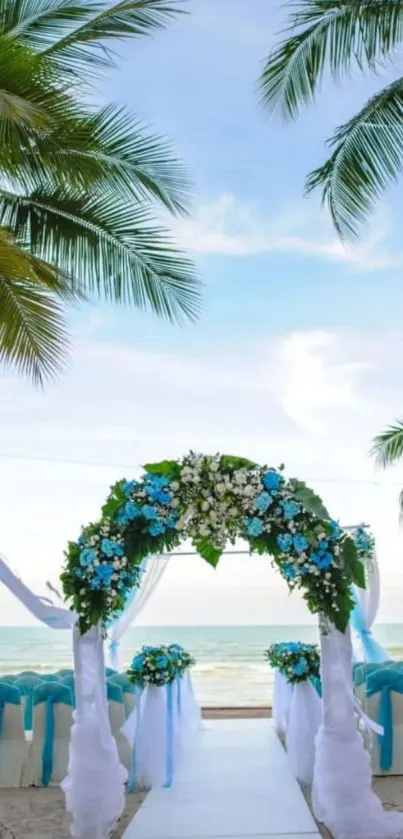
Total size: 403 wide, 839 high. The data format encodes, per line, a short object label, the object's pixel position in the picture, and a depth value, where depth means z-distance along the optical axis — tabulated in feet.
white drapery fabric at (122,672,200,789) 23.27
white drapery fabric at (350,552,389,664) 33.37
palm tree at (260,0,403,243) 21.45
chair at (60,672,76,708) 25.53
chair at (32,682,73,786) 23.84
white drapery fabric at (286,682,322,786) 23.70
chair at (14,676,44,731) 26.43
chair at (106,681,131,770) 24.52
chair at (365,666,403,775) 24.65
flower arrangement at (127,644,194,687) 24.34
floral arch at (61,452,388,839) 18.86
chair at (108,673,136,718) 26.55
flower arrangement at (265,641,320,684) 25.48
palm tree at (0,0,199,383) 18.02
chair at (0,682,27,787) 23.66
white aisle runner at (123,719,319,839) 18.28
